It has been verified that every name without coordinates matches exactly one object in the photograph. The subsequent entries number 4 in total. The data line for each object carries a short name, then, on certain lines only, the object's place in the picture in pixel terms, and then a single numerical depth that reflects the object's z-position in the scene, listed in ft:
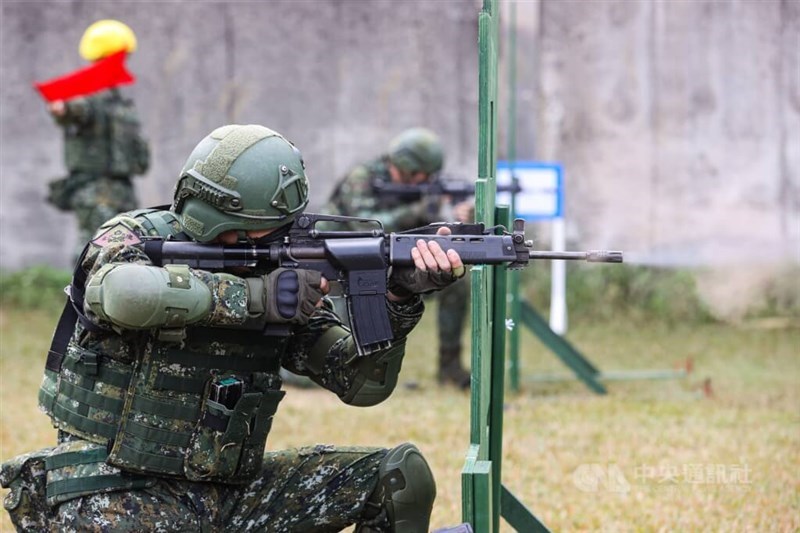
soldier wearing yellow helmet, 67.62
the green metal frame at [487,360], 23.71
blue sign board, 62.59
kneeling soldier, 24.39
